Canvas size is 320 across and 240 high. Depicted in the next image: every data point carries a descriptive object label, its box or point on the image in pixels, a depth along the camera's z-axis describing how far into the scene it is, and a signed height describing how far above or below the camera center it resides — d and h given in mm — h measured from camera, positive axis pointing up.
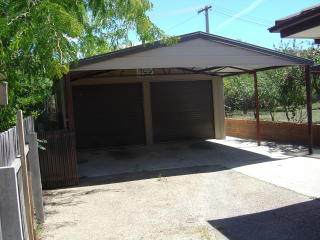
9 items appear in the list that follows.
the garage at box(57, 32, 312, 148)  9932 +231
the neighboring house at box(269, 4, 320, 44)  2744 +845
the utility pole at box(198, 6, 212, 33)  23873 +8744
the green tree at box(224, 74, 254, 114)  14420 +525
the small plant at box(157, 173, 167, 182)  5843 -1544
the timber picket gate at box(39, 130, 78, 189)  5680 -938
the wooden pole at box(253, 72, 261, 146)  9098 -96
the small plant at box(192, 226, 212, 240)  3359 -1643
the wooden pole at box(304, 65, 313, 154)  7412 -145
